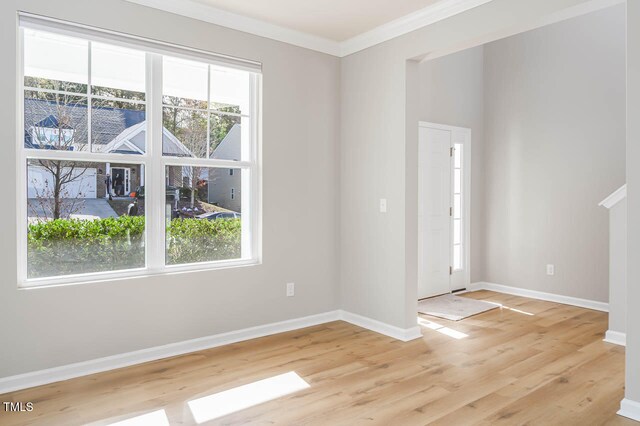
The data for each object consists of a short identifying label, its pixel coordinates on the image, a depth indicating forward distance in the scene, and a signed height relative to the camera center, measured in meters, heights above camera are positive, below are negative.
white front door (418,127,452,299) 5.28 -0.02
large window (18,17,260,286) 2.99 +0.41
